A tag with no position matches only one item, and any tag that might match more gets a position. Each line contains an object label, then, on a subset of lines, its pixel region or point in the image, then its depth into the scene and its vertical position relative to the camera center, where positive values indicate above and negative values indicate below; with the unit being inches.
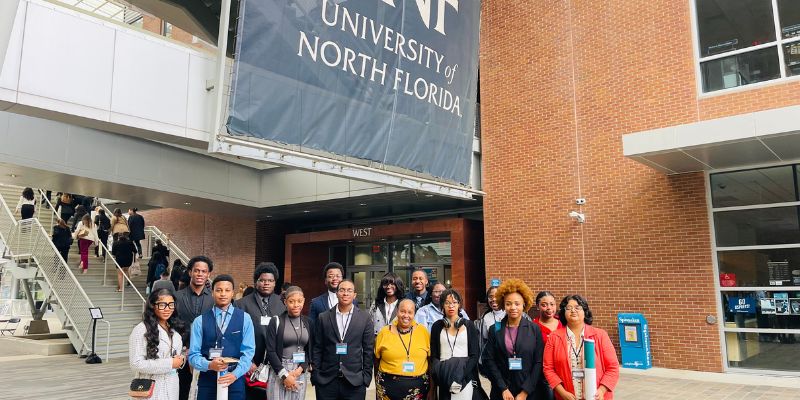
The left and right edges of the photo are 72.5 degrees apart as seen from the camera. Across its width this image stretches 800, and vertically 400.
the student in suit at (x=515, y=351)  187.5 -28.1
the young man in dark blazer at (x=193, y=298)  212.7 -9.9
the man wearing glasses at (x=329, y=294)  252.8 -10.3
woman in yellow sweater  189.9 -30.8
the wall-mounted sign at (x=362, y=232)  654.5 +47.8
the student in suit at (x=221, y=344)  179.0 -23.8
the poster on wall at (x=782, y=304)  375.9 -24.5
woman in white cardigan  170.7 -23.0
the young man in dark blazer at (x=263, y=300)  216.7 -11.0
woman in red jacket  174.2 -28.2
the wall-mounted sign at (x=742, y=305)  390.0 -25.9
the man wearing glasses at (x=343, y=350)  195.5 -28.5
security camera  454.9 +44.8
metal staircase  503.2 -11.8
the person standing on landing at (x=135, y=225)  621.0 +54.8
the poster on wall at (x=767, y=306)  382.3 -26.2
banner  306.8 +126.6
